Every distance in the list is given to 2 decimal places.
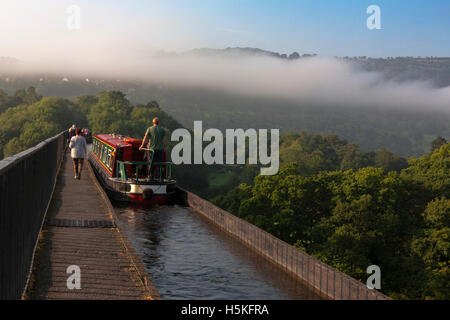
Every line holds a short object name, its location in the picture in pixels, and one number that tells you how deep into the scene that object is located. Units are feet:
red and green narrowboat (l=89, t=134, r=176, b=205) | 88.48
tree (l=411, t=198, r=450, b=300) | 146.82
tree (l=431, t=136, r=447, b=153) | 467.15
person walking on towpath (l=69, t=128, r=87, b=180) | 75.31
